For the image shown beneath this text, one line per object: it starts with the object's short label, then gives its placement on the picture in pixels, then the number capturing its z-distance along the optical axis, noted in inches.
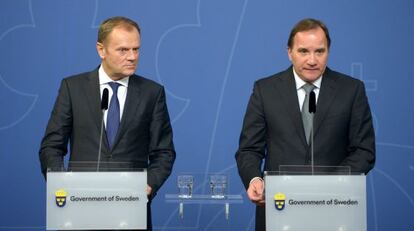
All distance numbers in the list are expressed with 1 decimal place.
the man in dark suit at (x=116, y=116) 264.5
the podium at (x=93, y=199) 224.8
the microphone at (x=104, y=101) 253.2
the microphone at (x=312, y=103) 246.7
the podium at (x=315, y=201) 218.3
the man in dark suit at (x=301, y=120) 260.7
